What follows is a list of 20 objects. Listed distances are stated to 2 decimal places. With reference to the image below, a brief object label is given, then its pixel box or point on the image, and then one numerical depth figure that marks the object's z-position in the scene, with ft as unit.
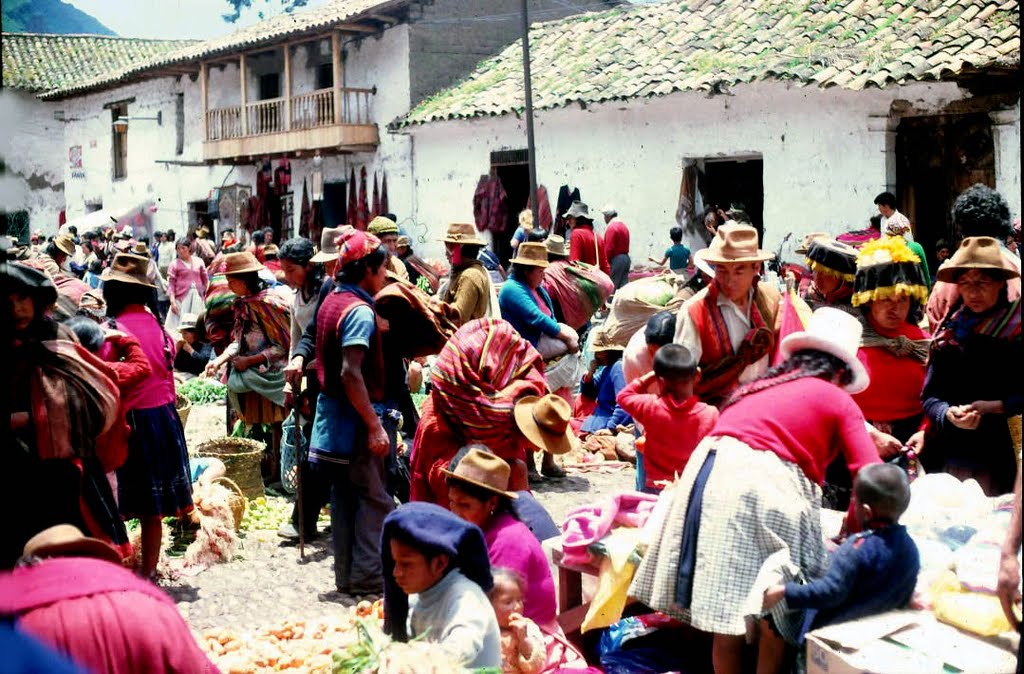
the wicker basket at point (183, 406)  27.88
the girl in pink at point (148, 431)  19.69
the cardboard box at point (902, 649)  11.14
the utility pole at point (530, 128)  55.52
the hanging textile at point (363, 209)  76.23
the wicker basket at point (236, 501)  23.67
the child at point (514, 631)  13.09
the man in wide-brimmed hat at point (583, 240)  41.32
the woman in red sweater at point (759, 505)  12.76
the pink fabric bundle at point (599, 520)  15.30
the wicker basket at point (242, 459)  25.54
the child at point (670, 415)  16.99
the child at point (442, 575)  11.77
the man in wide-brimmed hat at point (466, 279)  25.66
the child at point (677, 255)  49.70
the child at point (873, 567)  12.00
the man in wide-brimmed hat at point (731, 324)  17.02
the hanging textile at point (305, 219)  80.84
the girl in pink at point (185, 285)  55.47
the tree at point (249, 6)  118.39
